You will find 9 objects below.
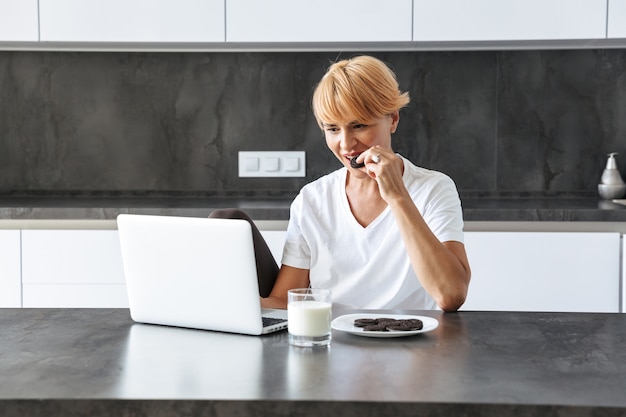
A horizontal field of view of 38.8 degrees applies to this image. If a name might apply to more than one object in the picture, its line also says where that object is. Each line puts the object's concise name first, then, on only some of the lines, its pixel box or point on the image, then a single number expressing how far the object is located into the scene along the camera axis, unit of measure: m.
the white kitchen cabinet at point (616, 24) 3.21
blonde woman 2.06
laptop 1.58
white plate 1.55
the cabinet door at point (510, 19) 3.22
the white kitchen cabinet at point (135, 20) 3.28
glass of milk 1.51
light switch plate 3.67
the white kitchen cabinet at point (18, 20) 3.30
